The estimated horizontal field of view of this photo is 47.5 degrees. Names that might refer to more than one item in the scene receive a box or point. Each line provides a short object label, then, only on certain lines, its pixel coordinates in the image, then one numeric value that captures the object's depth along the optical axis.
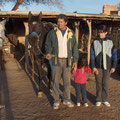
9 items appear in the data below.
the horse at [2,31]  5.91
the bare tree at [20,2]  15.15
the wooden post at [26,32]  6.64
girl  3.08
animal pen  6.38
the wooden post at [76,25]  7.29
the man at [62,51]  2.78
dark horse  3.39
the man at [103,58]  2.93
